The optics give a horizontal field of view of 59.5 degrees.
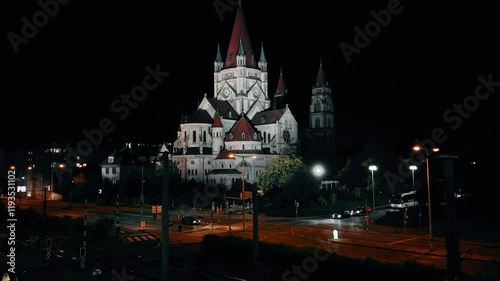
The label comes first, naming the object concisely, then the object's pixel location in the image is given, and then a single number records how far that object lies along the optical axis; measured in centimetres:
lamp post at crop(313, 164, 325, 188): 7782
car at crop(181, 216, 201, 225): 4416
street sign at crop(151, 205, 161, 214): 3631
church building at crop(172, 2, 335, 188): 8162
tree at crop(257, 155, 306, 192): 7388
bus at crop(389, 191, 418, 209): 5597
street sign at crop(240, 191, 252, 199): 3249
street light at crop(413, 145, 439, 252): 2663
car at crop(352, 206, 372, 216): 5416
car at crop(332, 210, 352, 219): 5006
